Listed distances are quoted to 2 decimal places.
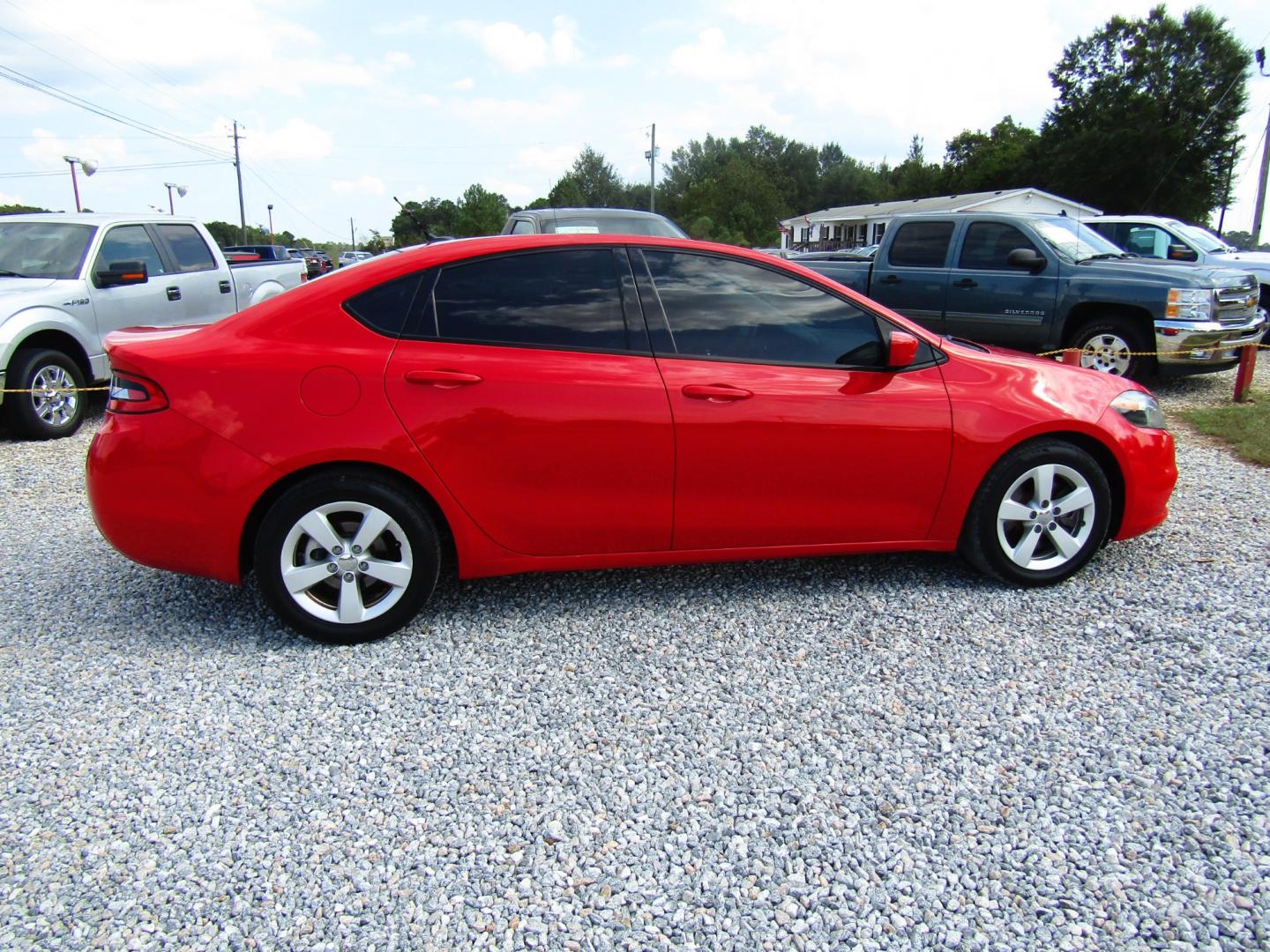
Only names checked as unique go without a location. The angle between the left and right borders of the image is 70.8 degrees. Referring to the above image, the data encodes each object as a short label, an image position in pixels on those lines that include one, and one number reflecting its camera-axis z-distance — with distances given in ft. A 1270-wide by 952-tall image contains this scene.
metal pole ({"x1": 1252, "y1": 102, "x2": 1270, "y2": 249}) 82.69
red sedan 11.13
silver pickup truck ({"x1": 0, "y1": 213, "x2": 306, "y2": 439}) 24.03
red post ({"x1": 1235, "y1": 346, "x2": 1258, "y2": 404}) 29.27
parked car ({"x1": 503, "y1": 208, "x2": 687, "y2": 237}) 30.73
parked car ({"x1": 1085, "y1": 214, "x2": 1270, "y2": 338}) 42.01
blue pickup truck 28.50
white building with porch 136.67
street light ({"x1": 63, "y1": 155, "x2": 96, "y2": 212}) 88.43
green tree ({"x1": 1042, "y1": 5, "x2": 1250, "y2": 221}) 147.13
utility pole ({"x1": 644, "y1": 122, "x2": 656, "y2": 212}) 170.75
